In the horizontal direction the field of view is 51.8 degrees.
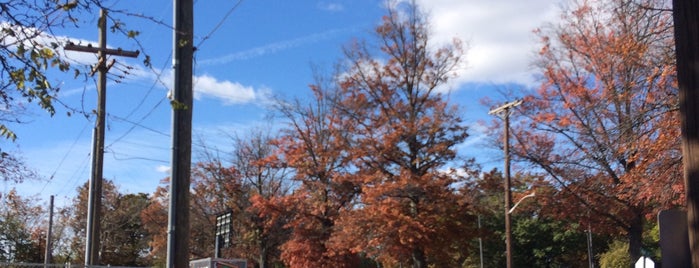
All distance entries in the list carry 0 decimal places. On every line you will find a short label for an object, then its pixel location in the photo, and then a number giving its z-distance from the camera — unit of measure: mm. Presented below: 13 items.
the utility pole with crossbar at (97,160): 24188
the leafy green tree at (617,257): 48906
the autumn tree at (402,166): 30688
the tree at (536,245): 63062
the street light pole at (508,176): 31156
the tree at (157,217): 46250
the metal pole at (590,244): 52162
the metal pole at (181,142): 10164
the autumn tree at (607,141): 19172
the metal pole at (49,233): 38762
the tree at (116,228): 53344
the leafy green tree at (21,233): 38516
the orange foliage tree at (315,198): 36375
